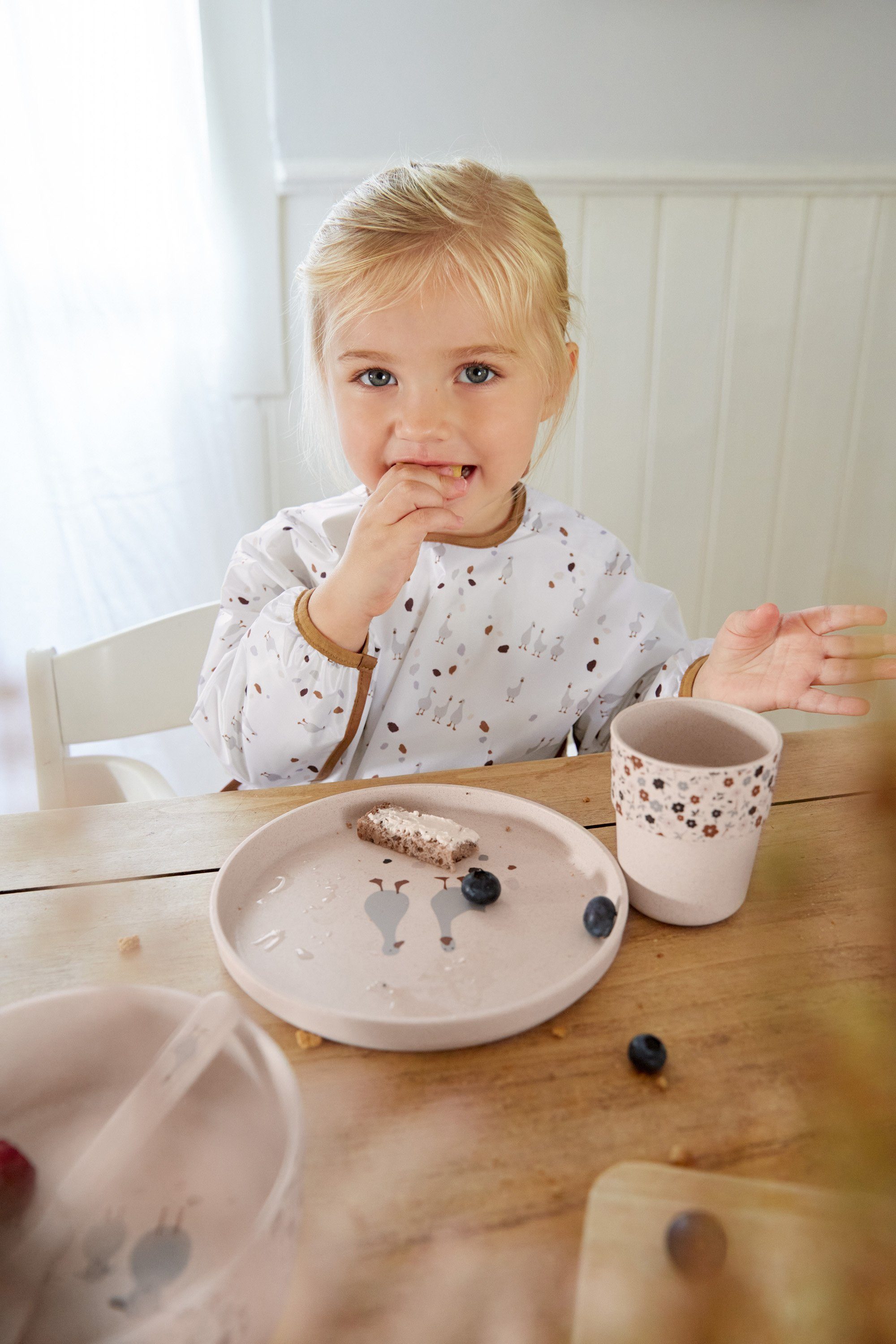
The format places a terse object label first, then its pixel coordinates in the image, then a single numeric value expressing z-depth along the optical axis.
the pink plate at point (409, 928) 0.43
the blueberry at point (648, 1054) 0.40
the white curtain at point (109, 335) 1.32
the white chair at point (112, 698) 1.01
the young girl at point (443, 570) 0.78
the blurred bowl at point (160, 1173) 0.21
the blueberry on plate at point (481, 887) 0.52
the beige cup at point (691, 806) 0.47
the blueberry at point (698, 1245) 0.22
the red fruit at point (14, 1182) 0.24
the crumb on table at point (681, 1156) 0.36
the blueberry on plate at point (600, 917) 0.48
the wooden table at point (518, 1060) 0.32
